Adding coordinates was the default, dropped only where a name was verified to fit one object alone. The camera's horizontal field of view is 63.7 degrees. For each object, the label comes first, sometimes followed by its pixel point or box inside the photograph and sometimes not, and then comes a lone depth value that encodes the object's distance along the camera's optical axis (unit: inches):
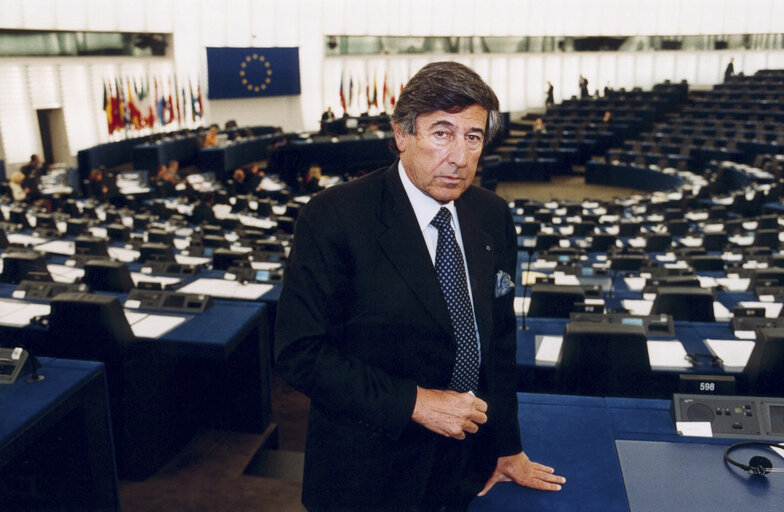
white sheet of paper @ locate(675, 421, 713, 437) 65.5
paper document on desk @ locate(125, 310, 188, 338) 126.8
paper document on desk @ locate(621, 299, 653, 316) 179.9
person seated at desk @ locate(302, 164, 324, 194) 473.4
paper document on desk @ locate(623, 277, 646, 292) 223.7
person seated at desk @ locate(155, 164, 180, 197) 446.6
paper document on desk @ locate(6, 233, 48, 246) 256.9
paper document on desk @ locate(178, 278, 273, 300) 171.1
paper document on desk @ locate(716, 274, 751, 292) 225.5
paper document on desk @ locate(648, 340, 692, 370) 126.2
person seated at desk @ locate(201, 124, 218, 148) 612.7
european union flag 755.4
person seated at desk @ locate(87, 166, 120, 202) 440.1
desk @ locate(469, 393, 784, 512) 55.3
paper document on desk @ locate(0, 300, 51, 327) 134.1
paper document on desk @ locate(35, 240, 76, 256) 240.4
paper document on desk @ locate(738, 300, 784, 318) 175.5
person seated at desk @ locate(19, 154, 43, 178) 469.1
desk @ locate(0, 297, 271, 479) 122.3
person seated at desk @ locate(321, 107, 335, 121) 747.4
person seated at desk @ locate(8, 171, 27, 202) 416.2
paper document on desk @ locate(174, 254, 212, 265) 220.8
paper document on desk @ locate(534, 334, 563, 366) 129.4
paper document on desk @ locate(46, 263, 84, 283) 191.8
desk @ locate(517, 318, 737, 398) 122.6
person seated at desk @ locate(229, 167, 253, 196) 467.2
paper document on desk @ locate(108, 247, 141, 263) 234.2
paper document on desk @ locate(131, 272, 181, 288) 175.8
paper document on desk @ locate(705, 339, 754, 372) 127.1
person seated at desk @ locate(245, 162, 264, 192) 476.7
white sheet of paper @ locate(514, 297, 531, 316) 193.0
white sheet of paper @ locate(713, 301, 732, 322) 179.5
